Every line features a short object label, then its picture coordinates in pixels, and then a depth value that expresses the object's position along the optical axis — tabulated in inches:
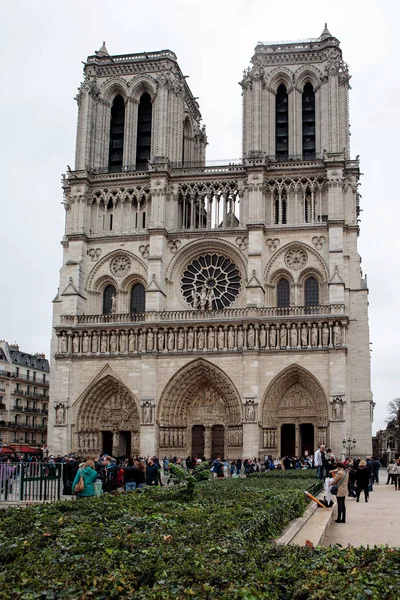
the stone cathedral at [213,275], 1471.5
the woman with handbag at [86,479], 584.1
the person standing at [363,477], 790.4
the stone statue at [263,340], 1479.8
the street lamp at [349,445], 1401.3
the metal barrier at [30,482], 718.5
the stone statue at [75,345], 1572.3
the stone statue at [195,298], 1576.0
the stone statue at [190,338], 1510.8
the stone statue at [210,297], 1565.2
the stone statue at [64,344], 1571.1
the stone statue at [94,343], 1561.4
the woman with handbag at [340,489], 596.7
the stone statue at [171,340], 1521.9
